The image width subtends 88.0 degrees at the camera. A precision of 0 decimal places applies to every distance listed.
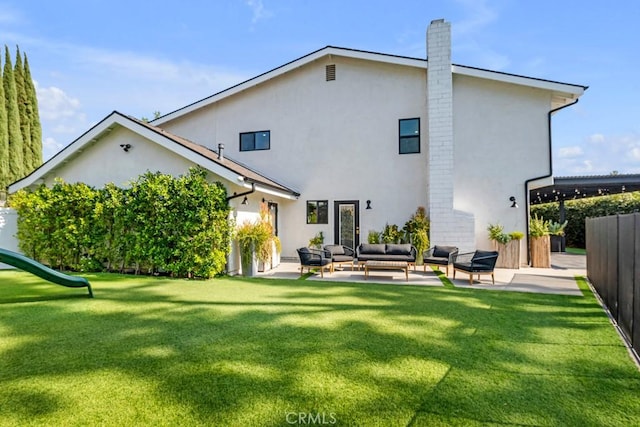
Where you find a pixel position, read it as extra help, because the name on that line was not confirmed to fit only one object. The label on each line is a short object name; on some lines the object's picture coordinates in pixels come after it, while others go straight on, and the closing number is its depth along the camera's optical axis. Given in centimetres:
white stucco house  1116
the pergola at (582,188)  1349
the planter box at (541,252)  1156
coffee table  937
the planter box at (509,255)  1148
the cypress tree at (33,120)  2606
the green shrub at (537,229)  1173
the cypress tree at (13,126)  2436
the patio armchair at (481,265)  862
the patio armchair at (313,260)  988
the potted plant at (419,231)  1192
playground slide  628
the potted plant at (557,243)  1745
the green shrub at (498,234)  1162
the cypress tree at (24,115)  2547
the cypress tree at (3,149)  2344
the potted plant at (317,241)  1332
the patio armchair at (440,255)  1018
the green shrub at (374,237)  1284
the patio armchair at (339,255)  1081
